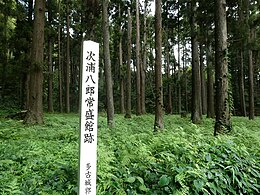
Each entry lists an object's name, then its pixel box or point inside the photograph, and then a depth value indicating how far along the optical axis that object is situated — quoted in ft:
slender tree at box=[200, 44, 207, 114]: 75.97
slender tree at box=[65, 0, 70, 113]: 82.62
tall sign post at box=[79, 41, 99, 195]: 9.43
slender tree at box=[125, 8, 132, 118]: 67.27
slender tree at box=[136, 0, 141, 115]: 67.72
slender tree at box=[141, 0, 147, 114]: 75.10
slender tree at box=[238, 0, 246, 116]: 47.23
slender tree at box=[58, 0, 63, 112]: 84.43
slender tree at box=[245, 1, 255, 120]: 61.79
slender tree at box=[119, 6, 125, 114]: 81.56
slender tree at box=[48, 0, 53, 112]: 76.89
